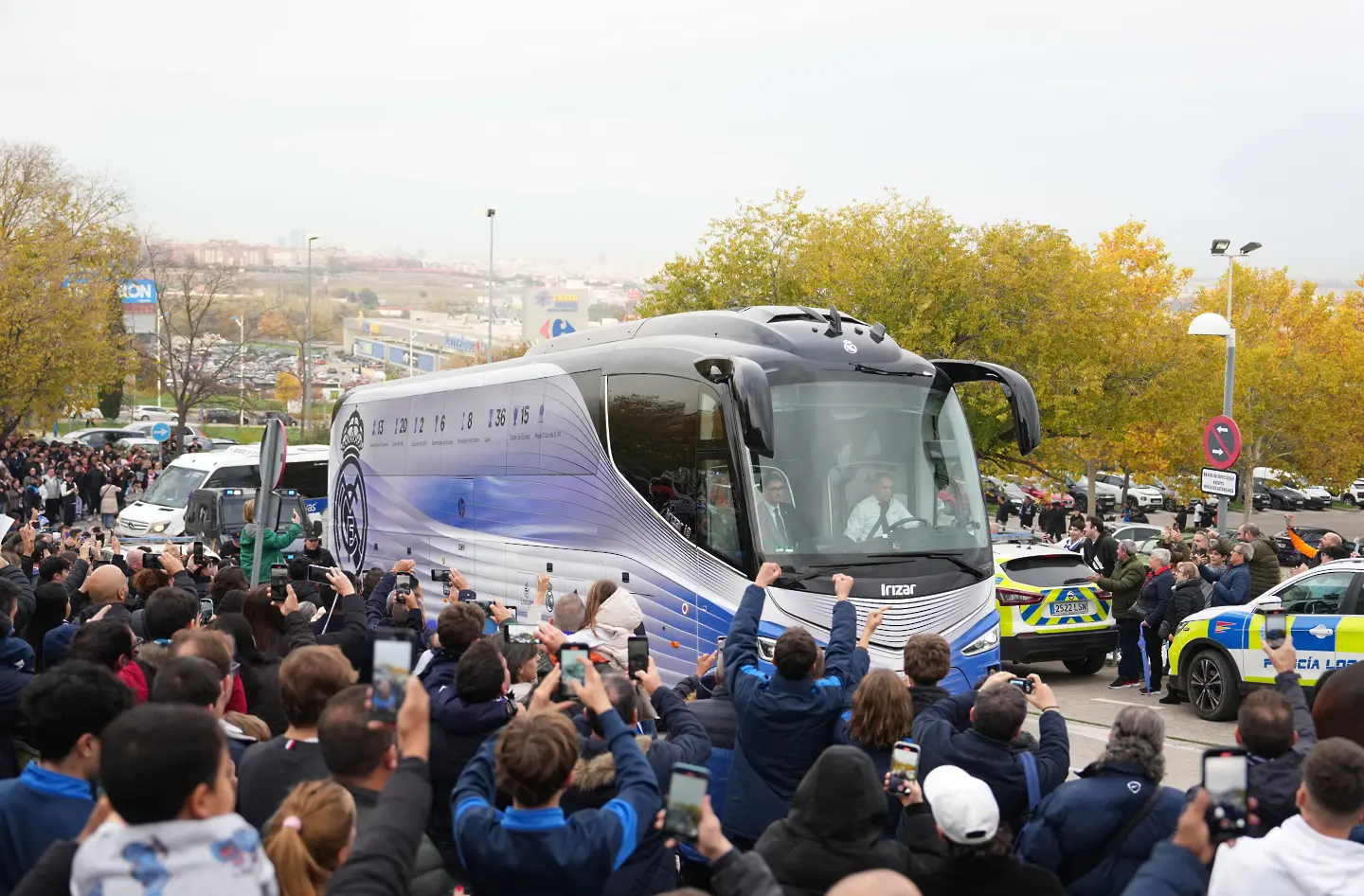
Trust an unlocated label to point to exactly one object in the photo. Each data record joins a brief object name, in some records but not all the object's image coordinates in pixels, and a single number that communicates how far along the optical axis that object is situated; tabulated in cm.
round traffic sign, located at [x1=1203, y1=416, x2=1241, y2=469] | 1813
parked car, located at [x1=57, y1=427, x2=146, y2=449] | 5805
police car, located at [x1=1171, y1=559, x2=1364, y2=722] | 1216
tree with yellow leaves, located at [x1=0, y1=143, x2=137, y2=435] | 3766
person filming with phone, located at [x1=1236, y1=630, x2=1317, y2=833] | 478
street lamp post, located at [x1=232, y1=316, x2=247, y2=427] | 6926
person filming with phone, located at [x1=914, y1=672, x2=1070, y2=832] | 515
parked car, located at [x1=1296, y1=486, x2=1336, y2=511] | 6031
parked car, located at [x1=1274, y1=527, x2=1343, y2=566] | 3042
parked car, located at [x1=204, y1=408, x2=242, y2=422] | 8950
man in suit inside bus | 1028
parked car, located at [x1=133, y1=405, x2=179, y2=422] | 7356
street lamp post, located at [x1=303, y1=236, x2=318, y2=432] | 6153
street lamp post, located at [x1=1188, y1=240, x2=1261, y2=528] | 1922
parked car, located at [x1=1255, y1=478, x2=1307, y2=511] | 5819
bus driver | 1045
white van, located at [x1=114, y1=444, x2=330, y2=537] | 2755
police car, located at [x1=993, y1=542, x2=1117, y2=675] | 1509
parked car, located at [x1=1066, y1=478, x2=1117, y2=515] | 5056
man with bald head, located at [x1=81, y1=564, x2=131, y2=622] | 809
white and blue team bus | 1030
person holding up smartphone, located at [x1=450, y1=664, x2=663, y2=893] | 388
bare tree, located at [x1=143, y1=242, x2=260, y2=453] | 5462
